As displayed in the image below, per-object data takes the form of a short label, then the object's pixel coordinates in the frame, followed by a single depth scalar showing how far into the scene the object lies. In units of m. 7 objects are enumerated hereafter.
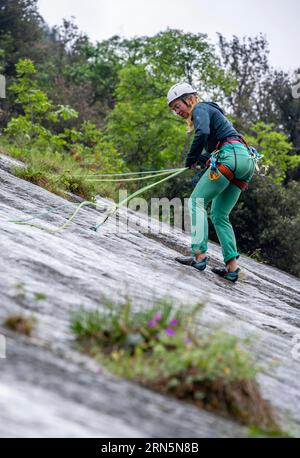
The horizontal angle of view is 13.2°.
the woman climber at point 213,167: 13.50
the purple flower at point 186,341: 6.83
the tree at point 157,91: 40.25
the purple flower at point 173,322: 7.23
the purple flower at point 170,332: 6.94
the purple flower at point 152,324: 7.22
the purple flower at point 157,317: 7.32
